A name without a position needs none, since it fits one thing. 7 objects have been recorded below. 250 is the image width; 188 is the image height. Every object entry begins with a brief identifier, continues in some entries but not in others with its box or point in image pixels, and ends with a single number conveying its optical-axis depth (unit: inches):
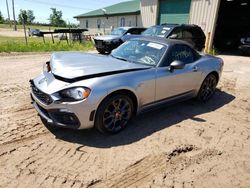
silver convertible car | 126.5
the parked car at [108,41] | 482.9
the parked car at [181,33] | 411.5
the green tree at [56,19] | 3635.6
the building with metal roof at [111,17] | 967.6
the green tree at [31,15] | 4981.8
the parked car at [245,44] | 521.7
